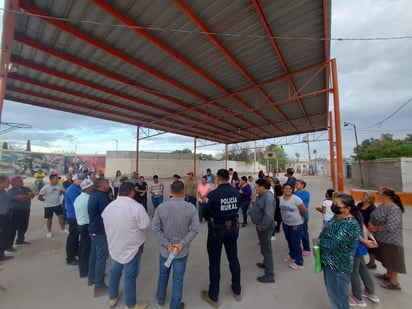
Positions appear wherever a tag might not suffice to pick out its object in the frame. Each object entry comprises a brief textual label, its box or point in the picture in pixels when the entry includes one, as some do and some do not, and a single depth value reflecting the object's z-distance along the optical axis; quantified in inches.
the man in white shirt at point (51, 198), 178.7
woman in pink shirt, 207.3
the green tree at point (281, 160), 1954.0
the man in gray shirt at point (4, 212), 134.0
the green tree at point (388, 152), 533.5
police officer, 89.0
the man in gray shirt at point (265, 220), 106.5
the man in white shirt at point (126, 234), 81.7
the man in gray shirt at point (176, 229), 80.5
